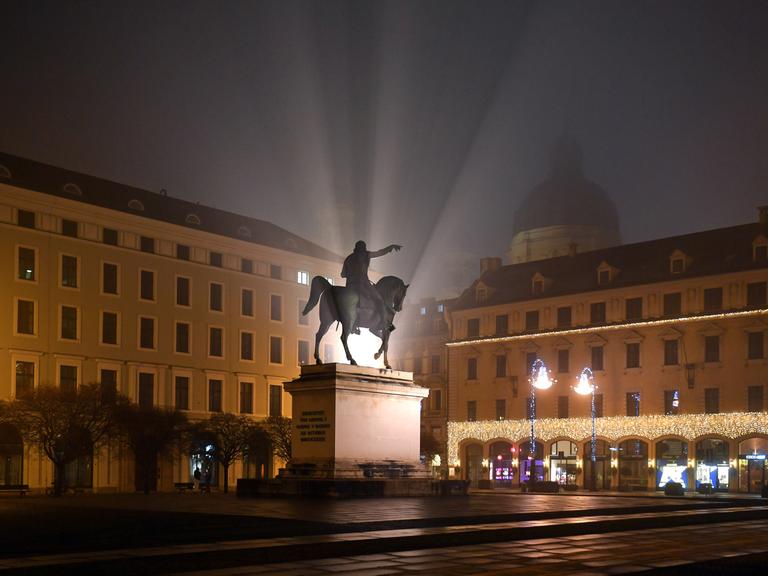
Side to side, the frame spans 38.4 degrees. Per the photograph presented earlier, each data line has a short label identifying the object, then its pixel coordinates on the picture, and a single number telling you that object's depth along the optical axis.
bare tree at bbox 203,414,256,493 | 67.31
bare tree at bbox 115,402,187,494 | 63.16
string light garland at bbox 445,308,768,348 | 71.38
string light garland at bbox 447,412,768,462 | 70.12
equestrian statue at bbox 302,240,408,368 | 34.66
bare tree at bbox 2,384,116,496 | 58.12
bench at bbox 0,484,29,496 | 57.28
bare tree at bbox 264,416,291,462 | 70.81
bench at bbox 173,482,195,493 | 66.50
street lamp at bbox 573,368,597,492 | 65.94
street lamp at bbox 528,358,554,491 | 63.81
